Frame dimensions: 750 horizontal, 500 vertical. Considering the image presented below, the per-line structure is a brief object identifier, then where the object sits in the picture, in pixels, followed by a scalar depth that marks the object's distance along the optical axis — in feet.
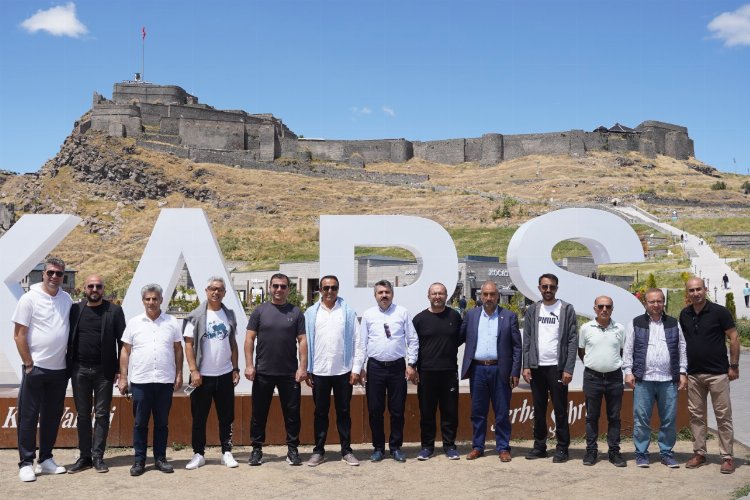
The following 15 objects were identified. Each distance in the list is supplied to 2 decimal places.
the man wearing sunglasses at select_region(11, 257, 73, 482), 18.59
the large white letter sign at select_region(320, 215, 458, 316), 25.20
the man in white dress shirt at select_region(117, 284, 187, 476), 18.84
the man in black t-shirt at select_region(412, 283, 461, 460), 20.47
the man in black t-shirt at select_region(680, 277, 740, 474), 19.49
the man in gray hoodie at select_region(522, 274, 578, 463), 20.18
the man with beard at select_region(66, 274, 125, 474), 19.06
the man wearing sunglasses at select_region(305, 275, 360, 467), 19.98
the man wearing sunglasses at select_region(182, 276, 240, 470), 19.45
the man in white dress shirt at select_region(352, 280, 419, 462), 20.25
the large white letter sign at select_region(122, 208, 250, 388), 24.41
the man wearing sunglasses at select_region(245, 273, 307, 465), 19.56
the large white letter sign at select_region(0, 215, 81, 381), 23.98
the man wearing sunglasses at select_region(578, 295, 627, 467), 19.99
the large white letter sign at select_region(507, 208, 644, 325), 25.14
